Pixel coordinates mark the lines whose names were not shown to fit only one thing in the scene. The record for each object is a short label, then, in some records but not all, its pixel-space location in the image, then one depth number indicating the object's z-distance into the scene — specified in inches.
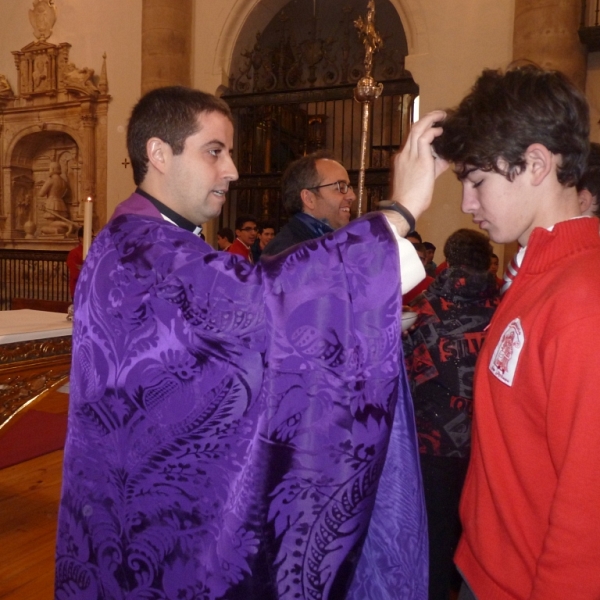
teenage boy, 33.2
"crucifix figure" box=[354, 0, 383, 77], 82.8
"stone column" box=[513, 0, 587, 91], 233.3
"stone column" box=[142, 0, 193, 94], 312.0
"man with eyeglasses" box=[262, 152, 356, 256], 102.3
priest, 44.4
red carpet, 139.6
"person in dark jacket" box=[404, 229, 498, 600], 76.4
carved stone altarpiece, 362.3
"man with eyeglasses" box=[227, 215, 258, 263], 221.9
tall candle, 87.5
